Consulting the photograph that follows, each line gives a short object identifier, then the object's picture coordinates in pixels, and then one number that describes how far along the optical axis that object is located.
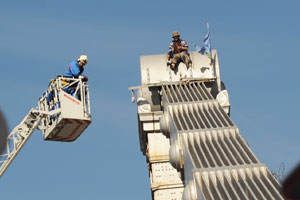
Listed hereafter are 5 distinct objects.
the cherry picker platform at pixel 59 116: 38.91
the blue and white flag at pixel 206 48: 52.28
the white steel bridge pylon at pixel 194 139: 32.16
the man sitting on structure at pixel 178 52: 51.33
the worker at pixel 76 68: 41.96
